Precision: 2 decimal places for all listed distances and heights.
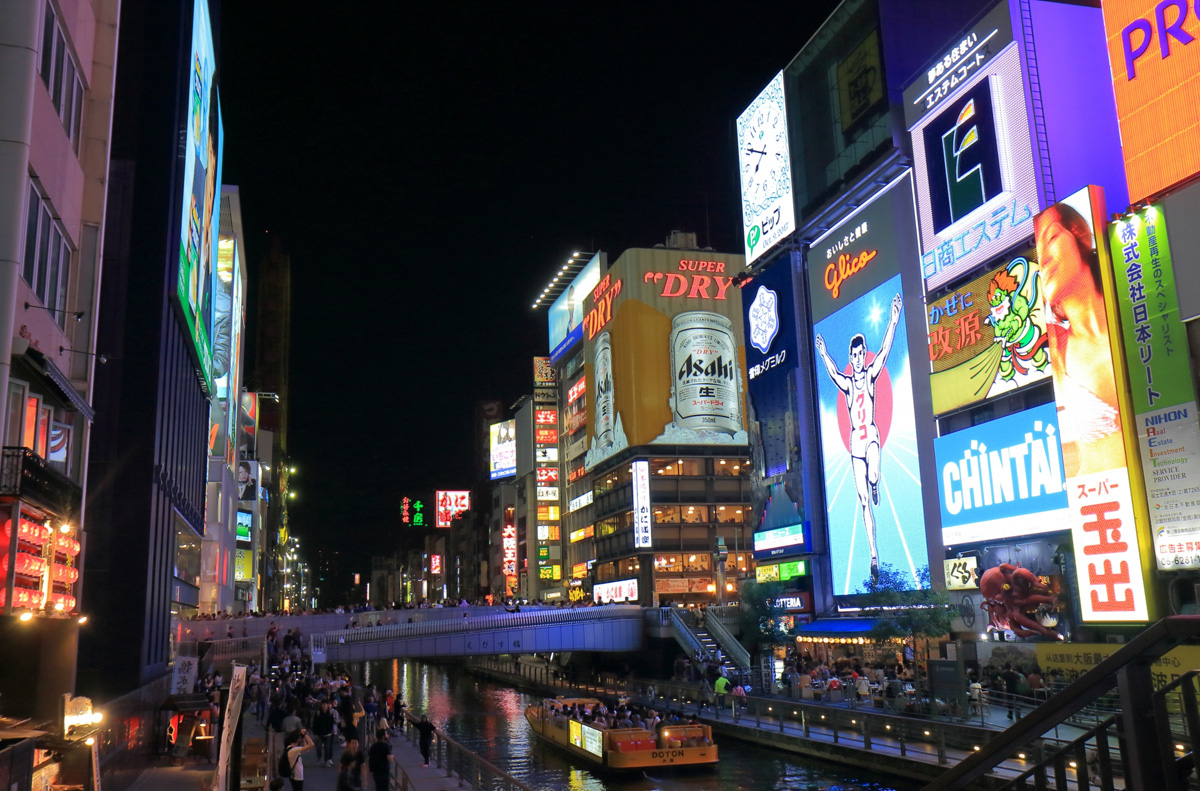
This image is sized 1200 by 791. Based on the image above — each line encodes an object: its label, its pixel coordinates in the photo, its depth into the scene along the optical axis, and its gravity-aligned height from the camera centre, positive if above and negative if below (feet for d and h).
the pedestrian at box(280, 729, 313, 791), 54.26 -9.58
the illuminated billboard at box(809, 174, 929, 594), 151.64 +31.51
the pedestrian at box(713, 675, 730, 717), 125.33 -14.47
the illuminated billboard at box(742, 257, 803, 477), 193.88 +45.05
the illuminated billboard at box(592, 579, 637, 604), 278.67 -1.47
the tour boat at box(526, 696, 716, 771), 91.81 -15.76
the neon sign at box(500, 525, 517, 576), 398.81 +17.42
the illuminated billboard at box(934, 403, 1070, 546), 115.14 +12.06
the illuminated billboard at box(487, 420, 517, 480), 414.41 +61.95
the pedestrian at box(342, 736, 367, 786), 45.51 -7.73
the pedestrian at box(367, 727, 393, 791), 55.88 -9.90
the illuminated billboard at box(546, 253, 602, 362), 345.72 +105.26
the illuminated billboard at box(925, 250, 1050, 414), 120.57 +31.77
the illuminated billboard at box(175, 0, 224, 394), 103.40 +51.16
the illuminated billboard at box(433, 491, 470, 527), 477.77 +43.98
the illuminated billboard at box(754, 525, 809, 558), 185.10 +7.93
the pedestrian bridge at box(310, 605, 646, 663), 156.56 -7.56
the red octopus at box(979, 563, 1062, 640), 116.78 -3.22
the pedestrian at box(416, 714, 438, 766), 83.76 -12.53
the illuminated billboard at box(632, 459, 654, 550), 275.18 +23.13
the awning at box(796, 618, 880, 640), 157.79 -8.64
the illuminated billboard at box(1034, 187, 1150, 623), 100.22 +17.03
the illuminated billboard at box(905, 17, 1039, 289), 126.00 +58.86
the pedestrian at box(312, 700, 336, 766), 79.92 -11.58
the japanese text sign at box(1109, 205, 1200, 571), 94.32 +18.40
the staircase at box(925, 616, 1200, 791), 15.14 -2.48
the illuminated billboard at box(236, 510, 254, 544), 284.61 +22.18
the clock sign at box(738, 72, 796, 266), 199.72 +89.52
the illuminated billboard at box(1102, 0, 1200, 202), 99.25 +51.55
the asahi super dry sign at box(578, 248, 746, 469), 288.30 +70.29
